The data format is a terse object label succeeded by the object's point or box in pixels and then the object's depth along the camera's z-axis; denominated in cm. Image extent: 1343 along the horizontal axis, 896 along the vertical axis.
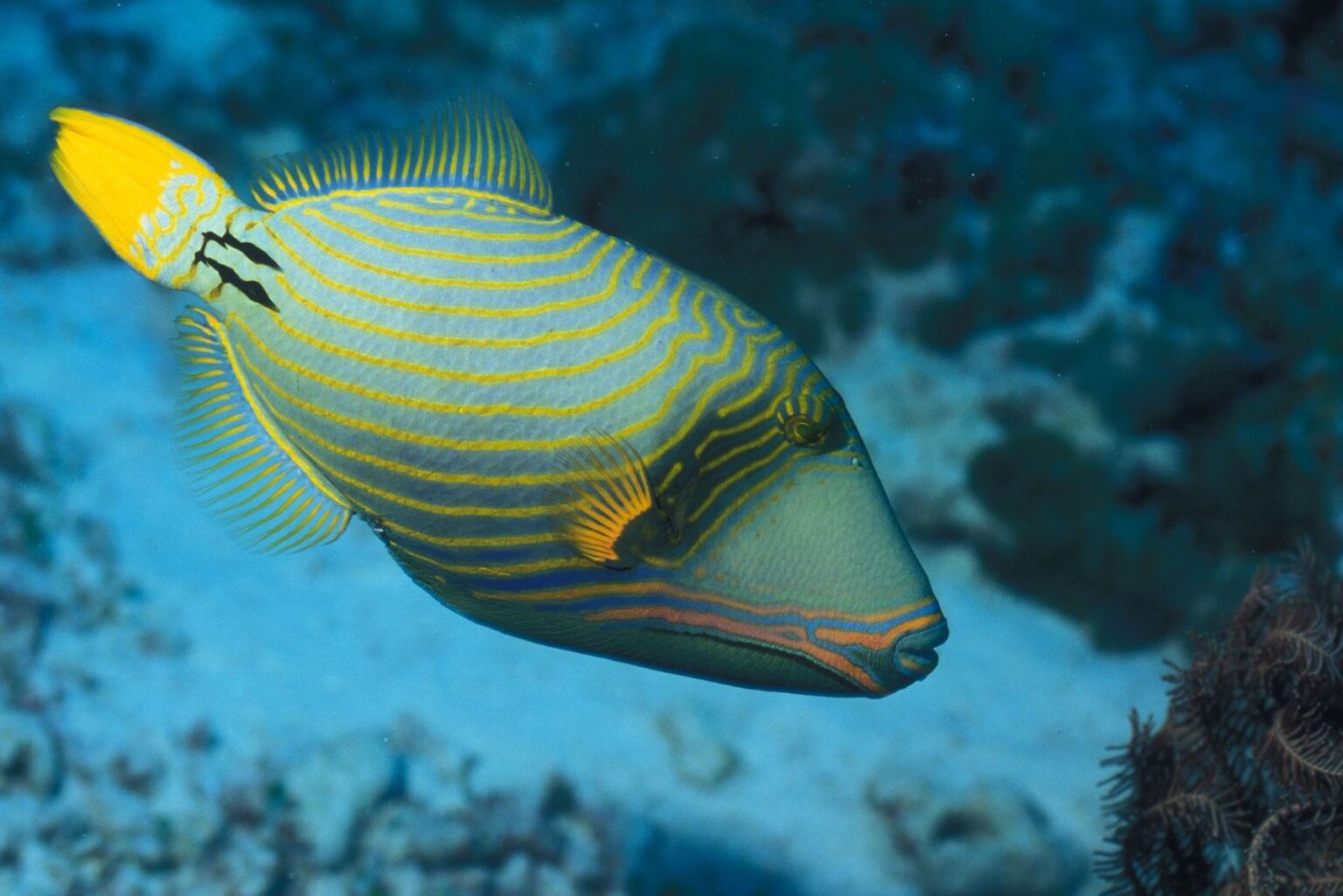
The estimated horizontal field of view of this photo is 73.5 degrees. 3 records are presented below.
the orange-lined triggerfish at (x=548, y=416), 130
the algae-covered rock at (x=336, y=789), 287
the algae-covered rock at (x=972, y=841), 333
